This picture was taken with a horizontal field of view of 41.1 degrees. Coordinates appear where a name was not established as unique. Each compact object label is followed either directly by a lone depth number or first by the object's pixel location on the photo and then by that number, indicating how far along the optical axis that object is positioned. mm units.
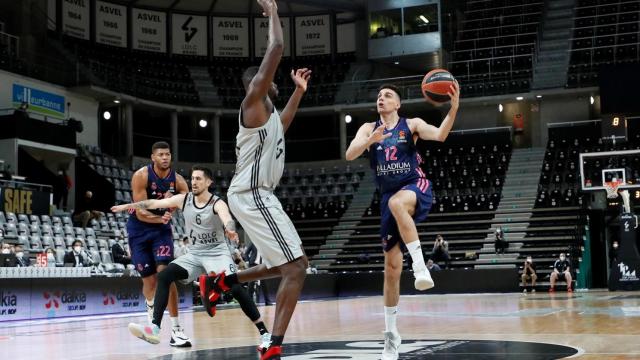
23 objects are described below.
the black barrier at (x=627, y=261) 23097
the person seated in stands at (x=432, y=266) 25562
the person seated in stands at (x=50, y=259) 16995
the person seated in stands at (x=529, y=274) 25448
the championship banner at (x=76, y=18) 32750
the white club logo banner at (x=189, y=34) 37188
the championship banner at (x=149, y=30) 35969
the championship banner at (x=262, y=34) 38188
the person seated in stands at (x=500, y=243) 27422
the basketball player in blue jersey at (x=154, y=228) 8516
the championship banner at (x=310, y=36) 38500
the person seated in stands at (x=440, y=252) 25950
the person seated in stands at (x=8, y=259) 15656
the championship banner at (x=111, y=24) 34562
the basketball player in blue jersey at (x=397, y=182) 6406
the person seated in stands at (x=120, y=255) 20078
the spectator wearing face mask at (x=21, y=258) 16111
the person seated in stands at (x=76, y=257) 17750
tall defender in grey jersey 5711
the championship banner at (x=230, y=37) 37938
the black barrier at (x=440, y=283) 25172
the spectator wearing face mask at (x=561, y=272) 24981
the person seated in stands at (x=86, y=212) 24500
